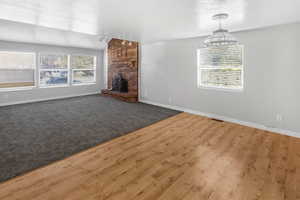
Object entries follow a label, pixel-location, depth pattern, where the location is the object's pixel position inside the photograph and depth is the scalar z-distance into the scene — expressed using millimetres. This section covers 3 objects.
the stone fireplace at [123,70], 6625
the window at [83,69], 7539
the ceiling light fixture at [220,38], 2815
